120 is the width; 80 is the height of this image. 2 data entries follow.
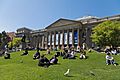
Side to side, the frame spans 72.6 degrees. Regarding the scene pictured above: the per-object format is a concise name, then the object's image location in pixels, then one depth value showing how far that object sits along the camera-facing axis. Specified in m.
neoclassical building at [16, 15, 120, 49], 34.88
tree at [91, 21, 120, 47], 25.08
